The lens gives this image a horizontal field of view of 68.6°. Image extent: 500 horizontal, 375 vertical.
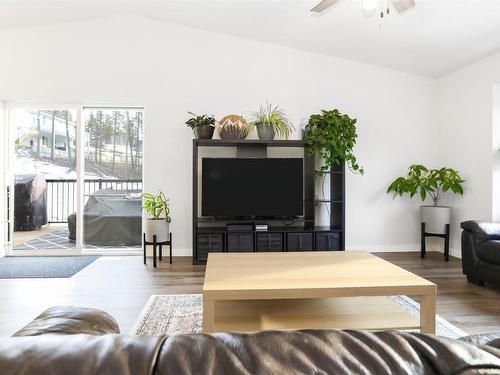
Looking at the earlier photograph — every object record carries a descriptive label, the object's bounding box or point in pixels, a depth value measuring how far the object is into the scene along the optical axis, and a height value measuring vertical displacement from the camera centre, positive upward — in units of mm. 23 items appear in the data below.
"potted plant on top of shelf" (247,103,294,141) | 4543 +776
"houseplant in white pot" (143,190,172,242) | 4359 -384
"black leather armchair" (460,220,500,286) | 3283 -594
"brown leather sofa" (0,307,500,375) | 509 -243
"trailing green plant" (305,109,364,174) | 4422 +637
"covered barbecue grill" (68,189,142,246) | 5070 -444
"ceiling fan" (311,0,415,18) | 2734 +1405
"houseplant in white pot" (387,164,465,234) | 4672 +15
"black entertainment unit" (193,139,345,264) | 4426 -285
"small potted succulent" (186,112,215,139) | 4484 +752
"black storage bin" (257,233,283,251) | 4488 -661
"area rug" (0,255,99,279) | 3902 -922
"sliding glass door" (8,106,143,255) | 5035 +216
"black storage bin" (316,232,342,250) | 4539 -658
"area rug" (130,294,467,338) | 2451 -947
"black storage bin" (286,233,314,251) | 4504 -656
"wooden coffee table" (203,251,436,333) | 2025 -586
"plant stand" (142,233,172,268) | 4293 -680
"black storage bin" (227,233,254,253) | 4422 -660
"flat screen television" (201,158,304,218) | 4578 +7
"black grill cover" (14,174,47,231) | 5070 -170
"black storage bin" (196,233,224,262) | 4402 -669
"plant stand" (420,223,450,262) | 4613 -657
